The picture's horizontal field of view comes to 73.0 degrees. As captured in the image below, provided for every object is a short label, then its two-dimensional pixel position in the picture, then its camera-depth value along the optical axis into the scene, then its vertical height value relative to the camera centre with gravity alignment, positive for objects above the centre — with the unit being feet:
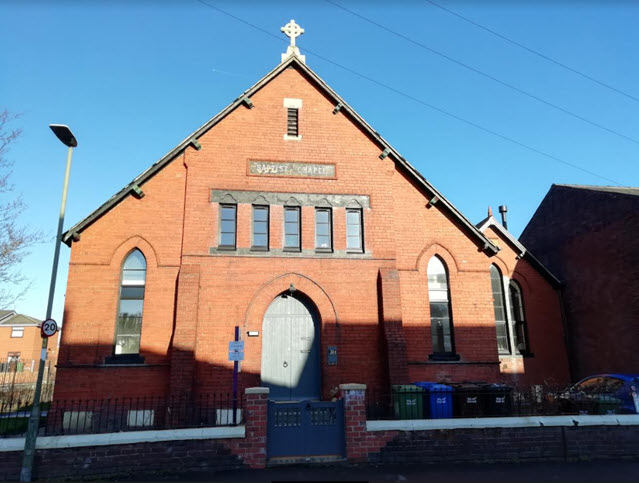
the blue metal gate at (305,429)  29.55 -4.48
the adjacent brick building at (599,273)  55.11 +11.60
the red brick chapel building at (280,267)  41.83 +9.67
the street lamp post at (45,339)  26.37 +1.79
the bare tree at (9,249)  56.85 +14.91
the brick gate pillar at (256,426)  28.60 -4.14
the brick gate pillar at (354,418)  29.58 -3.82
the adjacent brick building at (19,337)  169.89 +10.77
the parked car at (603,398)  35.45 -3.17
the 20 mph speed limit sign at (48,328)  30.58 +2.51
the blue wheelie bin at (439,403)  36.60 -3.48
